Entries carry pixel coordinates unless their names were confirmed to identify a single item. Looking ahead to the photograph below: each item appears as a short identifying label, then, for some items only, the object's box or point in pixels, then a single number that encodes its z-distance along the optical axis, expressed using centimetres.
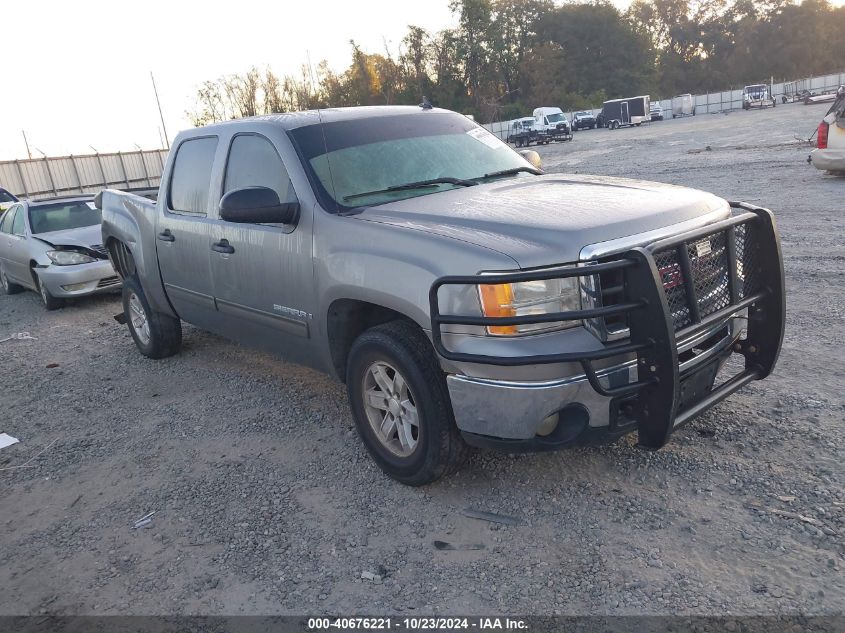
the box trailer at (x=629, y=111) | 5194
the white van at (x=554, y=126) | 4222
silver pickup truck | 298
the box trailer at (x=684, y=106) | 5978
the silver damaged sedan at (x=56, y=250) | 936
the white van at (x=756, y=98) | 5281
